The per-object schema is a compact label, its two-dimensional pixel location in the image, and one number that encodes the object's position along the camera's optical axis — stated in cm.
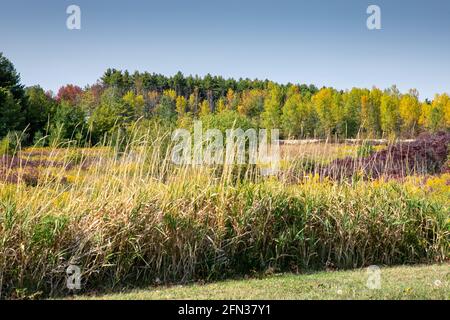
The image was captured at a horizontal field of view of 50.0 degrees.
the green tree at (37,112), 3205
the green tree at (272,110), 4367
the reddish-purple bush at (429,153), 1459
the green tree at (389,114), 3916
